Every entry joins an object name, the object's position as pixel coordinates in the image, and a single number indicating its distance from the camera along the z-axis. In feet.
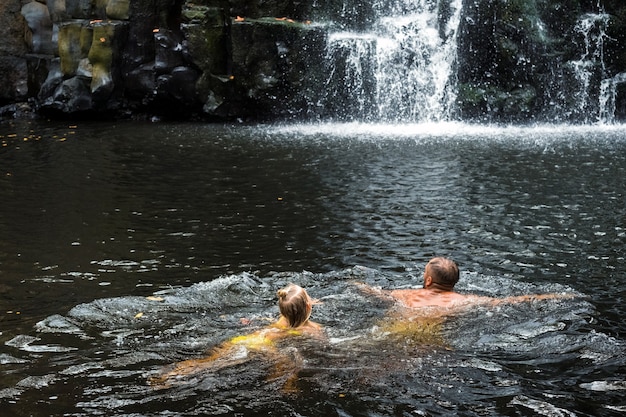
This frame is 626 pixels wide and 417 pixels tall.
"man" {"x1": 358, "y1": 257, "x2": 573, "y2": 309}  24.14
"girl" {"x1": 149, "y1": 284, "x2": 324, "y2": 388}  19.79
